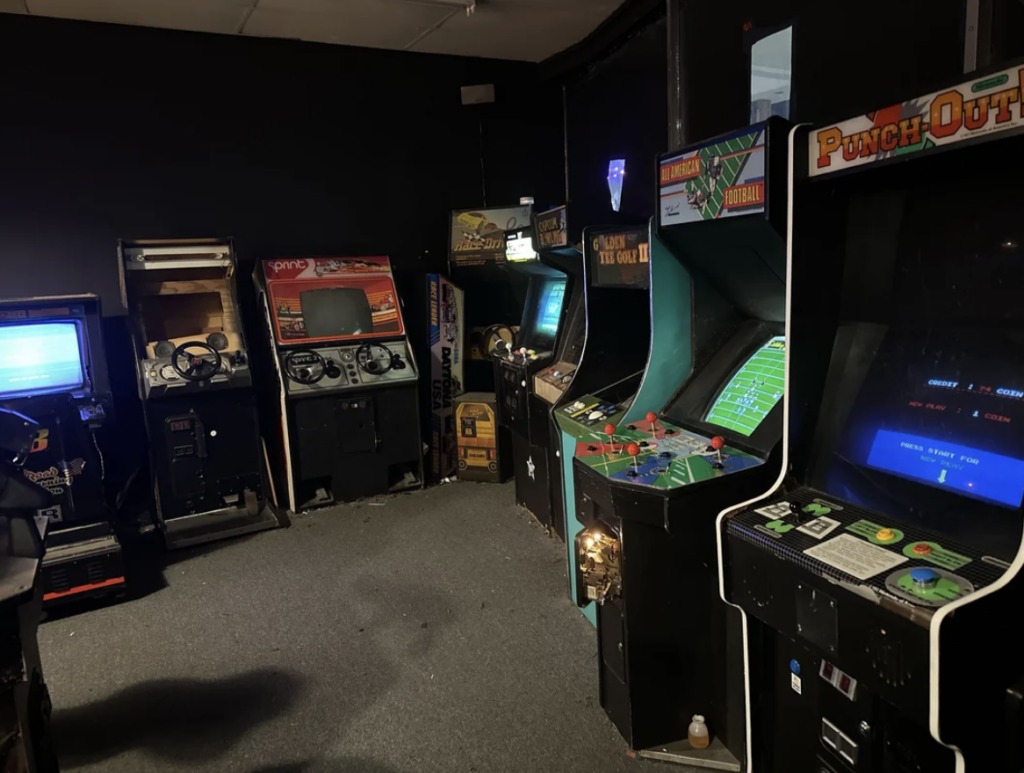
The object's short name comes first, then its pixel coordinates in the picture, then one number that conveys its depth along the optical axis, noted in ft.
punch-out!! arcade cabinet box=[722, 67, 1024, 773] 3.59
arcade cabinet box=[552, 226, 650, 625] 8.04
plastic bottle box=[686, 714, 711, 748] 6.59
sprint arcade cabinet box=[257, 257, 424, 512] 13.38
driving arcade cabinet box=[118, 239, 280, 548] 12.30
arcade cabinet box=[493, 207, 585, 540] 10.93
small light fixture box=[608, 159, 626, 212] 16.22
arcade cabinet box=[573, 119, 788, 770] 5.82
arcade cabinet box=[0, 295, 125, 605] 10.07
